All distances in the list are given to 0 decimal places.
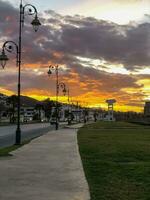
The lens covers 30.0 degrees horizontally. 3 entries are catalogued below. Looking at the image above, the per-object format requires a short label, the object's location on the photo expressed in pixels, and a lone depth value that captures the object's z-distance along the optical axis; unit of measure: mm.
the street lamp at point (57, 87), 29868
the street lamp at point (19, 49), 15798
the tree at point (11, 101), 96708
